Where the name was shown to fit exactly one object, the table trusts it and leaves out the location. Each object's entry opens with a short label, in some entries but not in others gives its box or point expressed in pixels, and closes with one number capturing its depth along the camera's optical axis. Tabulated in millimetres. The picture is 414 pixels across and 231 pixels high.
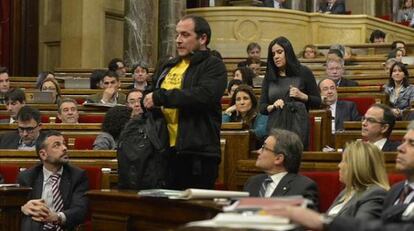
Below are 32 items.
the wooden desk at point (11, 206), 7132
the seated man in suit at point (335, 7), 20324
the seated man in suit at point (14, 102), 11087
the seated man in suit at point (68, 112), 10381
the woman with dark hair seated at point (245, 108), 9327
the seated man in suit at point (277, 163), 6197
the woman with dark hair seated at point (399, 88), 10706
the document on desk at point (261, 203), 3965
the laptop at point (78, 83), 14389
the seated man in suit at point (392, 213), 3960
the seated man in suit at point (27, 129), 9084
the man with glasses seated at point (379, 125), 6956
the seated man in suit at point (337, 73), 11917
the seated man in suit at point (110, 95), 11717
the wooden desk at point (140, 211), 5410
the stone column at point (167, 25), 17557
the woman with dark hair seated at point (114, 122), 9160
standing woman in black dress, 8158
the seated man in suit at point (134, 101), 9797
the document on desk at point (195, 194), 5353
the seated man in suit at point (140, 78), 13272
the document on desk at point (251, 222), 3681
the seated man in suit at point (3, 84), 13082
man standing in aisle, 6393
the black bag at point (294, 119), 8048
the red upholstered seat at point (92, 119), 11106
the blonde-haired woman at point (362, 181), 5353
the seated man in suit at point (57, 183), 7323
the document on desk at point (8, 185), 7288
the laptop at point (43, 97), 12204
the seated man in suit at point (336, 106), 9981
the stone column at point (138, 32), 16889
